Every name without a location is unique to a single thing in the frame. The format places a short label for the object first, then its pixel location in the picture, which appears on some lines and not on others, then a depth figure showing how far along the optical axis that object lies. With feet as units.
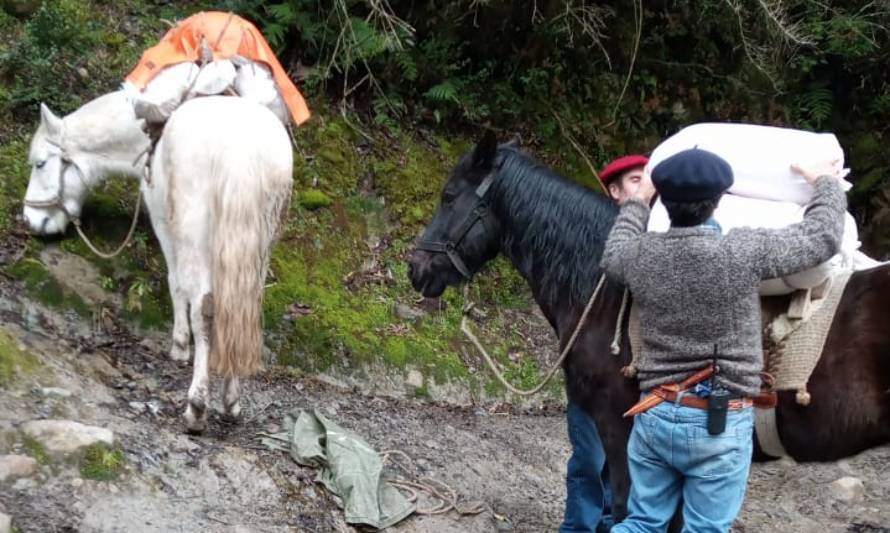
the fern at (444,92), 25.31
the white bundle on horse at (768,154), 9.88
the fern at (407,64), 25.23
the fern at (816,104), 27.99
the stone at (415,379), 20.45
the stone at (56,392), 14.78
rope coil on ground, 15.14
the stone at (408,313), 21.98
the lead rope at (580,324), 11.13
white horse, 14.19
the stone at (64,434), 13.17
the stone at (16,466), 12.48
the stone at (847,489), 18.78
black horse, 10.12
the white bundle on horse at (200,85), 15.81
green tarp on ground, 14.25
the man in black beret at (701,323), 8.80
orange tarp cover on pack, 16.35
